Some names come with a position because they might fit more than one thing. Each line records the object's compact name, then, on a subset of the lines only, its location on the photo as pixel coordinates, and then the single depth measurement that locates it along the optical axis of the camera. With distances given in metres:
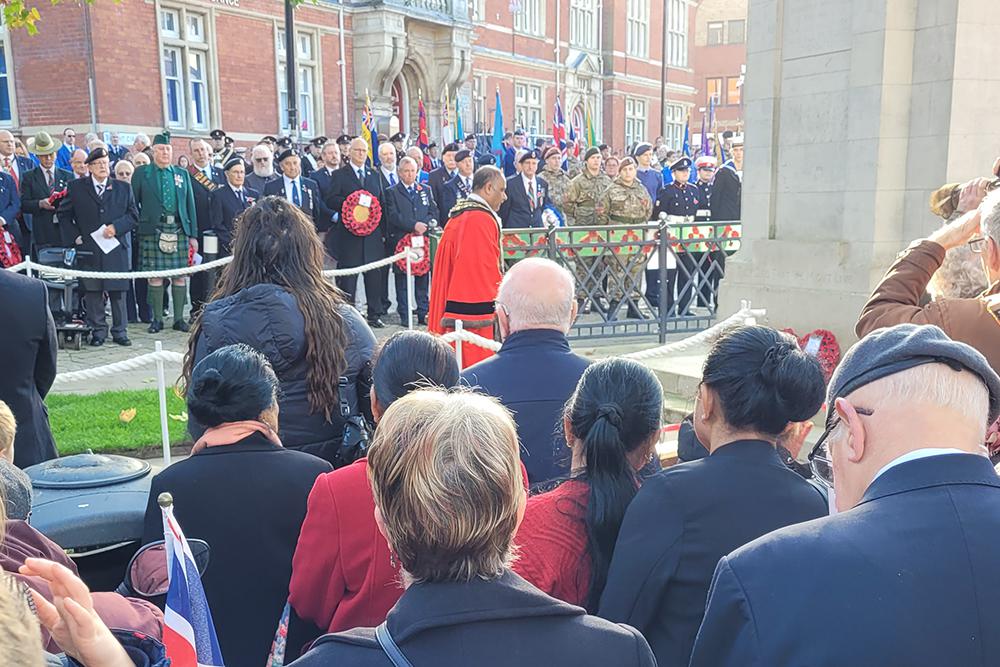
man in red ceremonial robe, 6.81
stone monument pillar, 6.31
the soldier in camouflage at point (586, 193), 11.80
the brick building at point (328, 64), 18.42
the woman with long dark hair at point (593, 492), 2.29
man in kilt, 9.88
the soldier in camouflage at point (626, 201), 11.31
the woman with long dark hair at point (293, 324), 3.53
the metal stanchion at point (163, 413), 5.32
